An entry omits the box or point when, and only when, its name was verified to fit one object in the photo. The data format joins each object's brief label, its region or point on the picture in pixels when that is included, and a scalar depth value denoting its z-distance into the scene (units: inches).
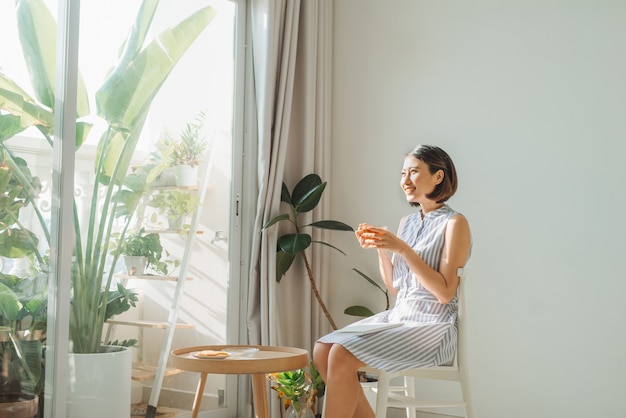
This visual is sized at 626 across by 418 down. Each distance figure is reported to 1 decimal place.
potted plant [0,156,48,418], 101.2
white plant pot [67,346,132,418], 110.6
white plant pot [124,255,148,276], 121.3
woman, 89.0
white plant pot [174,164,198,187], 133.0
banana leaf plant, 106.4
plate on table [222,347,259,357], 95.9
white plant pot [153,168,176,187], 128.4
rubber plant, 137.9
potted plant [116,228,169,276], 121.3
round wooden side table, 87.4
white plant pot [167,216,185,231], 130.8
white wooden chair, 93.1
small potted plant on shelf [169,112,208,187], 133.0
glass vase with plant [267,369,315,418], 123.6
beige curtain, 140.7
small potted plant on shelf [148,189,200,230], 128.4
